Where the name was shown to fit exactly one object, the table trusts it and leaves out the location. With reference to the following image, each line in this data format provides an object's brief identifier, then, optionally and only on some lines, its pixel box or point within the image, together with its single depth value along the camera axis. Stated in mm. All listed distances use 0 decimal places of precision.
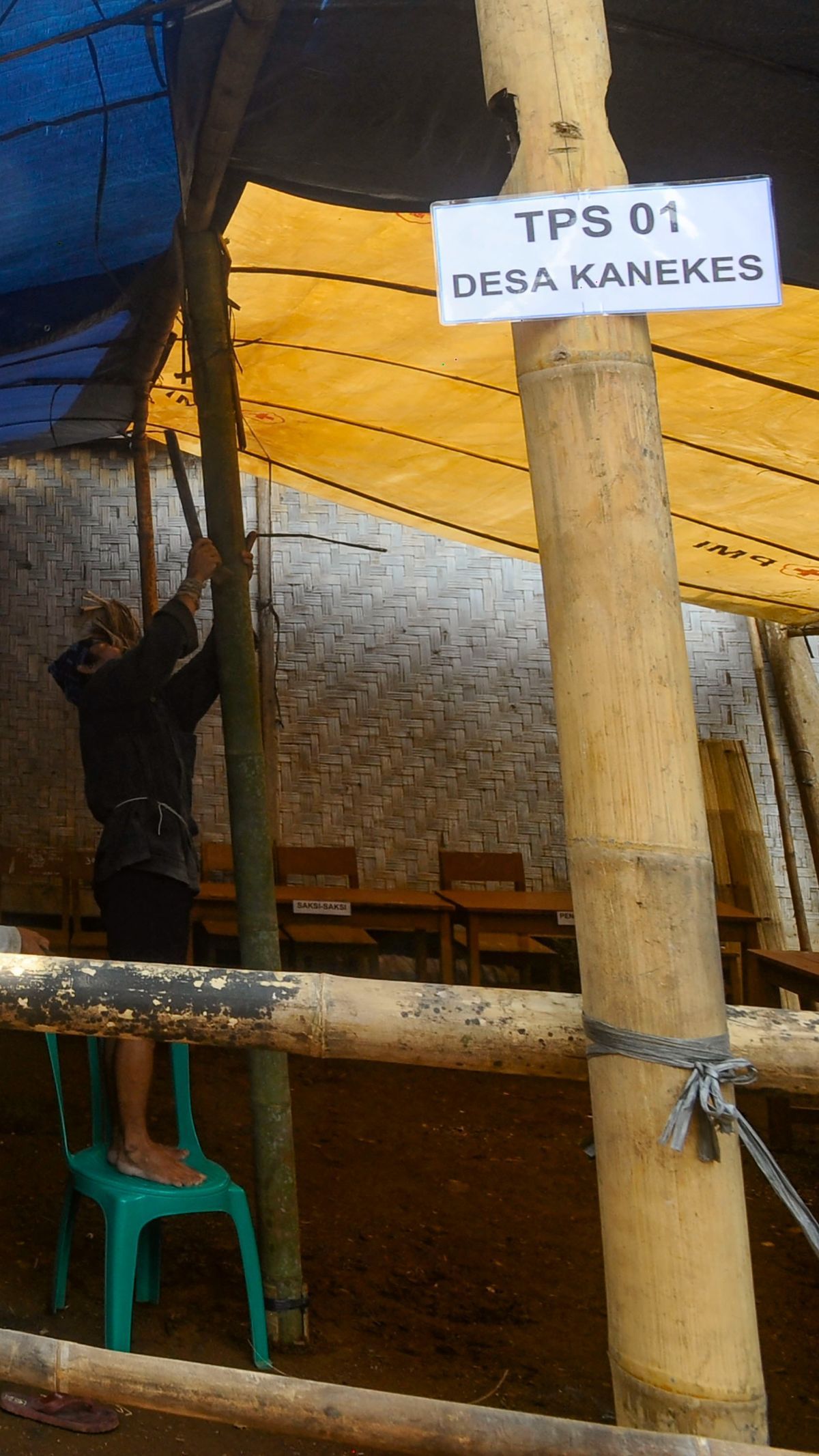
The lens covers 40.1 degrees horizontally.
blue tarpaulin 2125
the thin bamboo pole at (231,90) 1961
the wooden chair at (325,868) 5648
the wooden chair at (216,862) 6293
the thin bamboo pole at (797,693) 6383
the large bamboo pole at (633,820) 1198
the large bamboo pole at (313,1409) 1083
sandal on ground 2016
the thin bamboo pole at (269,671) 6367
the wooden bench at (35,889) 6043
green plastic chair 2221
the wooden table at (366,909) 5219
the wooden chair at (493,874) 6082
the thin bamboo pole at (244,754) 2555
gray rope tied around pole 1171
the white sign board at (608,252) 1278
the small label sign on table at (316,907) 5168
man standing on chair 2605
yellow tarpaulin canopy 2895
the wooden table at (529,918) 5082
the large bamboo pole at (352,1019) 1273
